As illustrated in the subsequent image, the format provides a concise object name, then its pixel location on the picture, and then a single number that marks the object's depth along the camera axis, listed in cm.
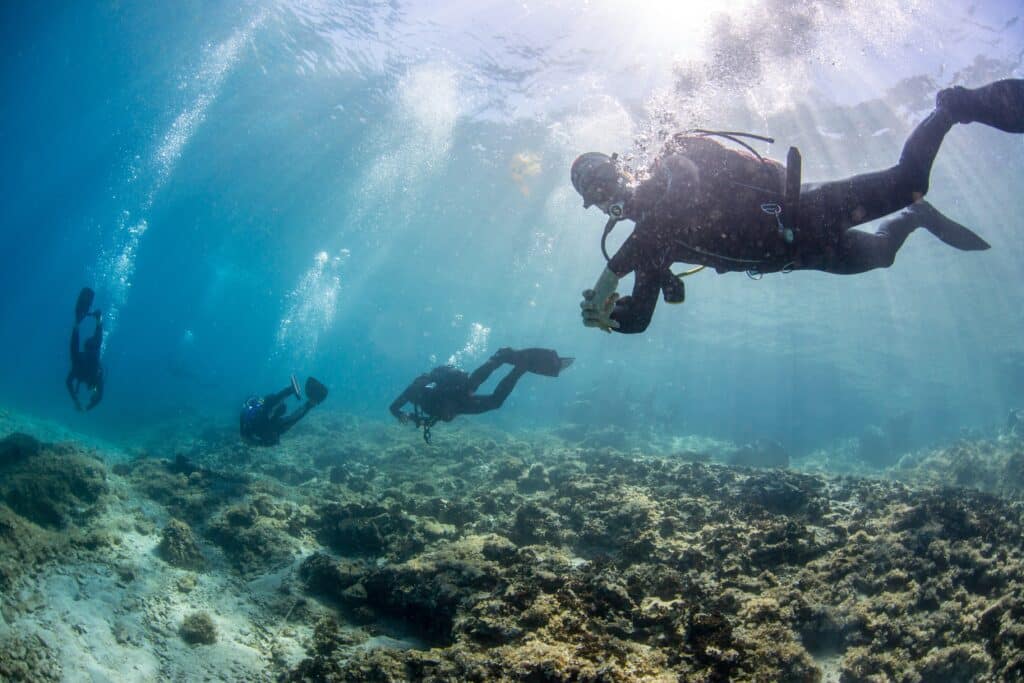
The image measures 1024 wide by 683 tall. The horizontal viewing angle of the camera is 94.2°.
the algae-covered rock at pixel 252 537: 648
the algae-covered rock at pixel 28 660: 380
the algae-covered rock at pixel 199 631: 468
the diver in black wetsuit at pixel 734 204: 358
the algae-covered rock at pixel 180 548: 604
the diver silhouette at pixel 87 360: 1194
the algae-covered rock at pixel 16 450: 835
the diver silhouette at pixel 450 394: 983
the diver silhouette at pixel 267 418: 1121
